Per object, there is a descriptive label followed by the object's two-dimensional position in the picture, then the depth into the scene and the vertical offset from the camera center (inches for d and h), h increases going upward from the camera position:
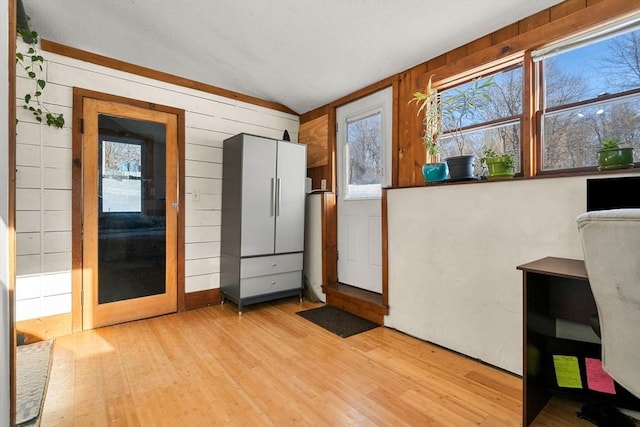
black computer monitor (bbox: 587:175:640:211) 57.3 +4.2
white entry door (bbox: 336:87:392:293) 121.6 +13.9
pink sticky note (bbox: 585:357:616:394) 60.0 -32.9
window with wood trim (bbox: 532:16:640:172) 68.6 +29.4
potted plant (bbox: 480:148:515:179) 80.2 +13.1
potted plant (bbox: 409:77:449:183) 94.0 +26.4
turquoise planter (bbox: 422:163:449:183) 93.6 +13.4
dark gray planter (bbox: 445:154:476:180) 87.4 +14.2
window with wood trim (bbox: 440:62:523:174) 86.5 +30.1
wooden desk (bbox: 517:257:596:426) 57.4 -20.3
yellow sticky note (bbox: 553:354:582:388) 62.9 -32.8
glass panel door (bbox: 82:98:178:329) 105.1 +0.8
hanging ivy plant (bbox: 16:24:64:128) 93.7 +41.8
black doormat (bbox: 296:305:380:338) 104.5 -39.4
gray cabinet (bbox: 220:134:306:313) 120.6 -1.7
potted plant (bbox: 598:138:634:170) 62.5 +12.2
